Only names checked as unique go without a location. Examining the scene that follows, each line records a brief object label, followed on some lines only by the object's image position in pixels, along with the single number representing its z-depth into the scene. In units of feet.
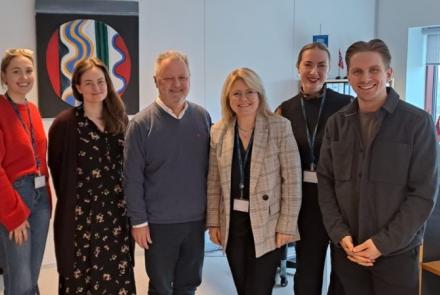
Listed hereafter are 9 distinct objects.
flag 15.29
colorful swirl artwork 12.11
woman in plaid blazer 6.91
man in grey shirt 5.66
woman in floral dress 7.38
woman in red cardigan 7.12
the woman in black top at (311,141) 7.48
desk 6.66
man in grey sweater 7.14
